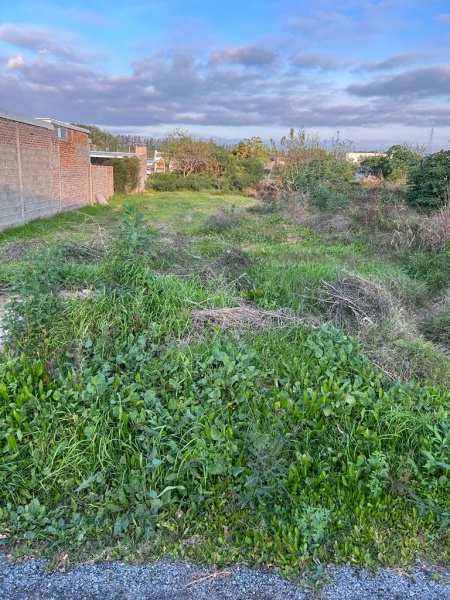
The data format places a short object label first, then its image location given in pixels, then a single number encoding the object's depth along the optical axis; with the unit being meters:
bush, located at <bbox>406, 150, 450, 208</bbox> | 10.95
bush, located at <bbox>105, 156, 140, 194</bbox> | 24.27
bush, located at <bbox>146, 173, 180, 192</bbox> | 30.45
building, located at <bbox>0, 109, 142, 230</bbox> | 11.60
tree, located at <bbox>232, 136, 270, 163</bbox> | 35.88
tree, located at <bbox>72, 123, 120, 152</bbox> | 44.31
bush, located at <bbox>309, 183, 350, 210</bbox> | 13.73
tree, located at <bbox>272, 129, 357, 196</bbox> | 17.78
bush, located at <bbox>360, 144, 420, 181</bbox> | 18.77
